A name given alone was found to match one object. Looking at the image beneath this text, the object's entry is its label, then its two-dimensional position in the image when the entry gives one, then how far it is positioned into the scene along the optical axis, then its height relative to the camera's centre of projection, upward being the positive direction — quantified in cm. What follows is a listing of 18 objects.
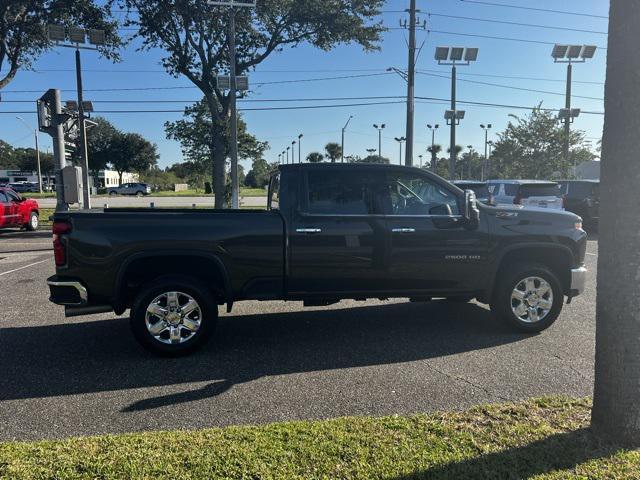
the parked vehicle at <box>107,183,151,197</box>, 6325 -23
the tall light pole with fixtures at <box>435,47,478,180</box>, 3039 +773
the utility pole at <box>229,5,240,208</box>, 1862 +247
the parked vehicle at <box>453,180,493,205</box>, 1812 +2
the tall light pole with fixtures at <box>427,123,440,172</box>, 7476 +894
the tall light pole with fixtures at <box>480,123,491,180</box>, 8282 +708
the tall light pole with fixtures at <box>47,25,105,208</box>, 1686 +490
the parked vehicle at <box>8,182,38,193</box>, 6806 +30
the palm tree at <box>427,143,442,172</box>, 9384 +740
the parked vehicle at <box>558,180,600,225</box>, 1744 -38
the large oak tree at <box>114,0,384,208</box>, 2225 +710
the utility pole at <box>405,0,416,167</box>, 2227 +462
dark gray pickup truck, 504 -69
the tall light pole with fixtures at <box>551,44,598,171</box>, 3188 +844
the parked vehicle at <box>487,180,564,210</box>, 1546 -20
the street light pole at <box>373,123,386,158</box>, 5641 +556
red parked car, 1631 -75
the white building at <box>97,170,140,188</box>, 8882 +202
